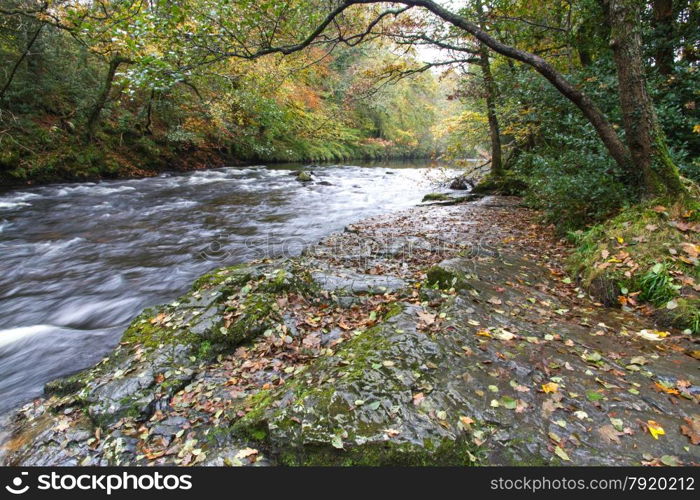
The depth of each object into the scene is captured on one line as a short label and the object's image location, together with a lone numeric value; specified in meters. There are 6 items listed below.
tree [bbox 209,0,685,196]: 5.18
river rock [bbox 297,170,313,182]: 18.80
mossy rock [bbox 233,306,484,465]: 2.47
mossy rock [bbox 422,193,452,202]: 12.46
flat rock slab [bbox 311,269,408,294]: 4.93
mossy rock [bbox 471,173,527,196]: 12.02
